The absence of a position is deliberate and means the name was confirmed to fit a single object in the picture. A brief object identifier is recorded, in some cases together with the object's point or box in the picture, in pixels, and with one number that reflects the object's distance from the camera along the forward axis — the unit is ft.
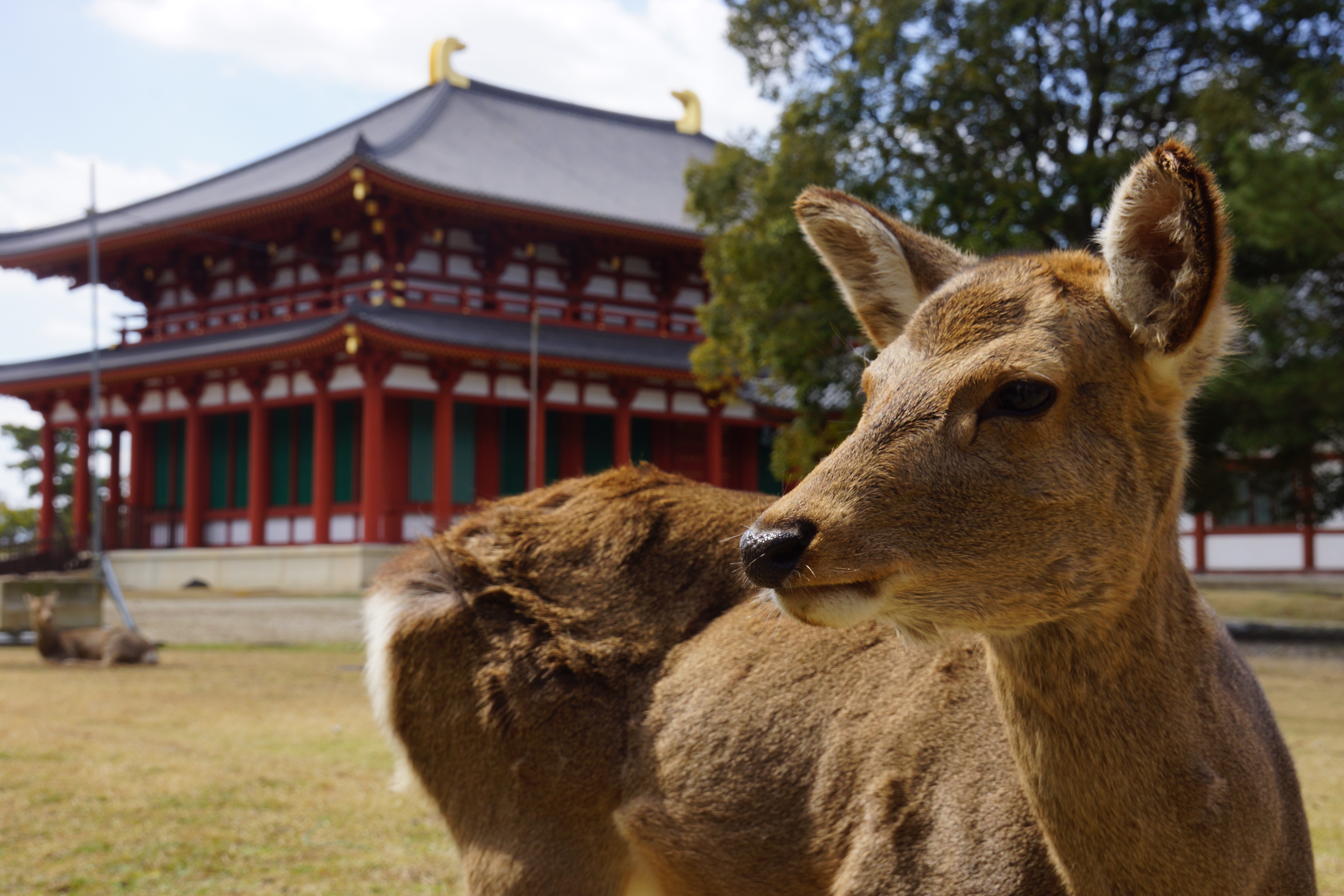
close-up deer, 6.51
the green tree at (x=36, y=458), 113.50
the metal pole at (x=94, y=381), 68.03
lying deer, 45.68
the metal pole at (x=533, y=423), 70.74
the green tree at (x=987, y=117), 46.47
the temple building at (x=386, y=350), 73.26
